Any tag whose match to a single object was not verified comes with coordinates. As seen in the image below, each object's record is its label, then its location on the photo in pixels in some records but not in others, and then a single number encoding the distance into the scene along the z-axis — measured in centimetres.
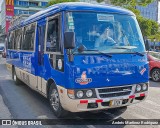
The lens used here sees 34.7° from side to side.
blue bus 512
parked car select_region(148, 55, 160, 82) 1250
